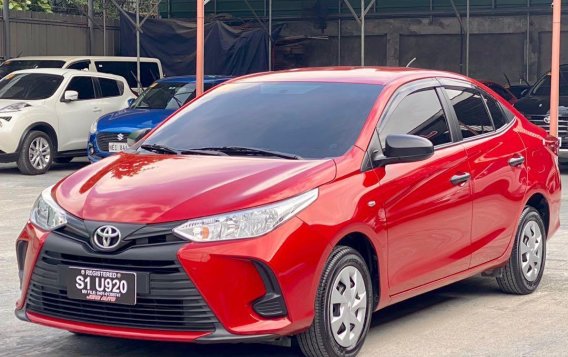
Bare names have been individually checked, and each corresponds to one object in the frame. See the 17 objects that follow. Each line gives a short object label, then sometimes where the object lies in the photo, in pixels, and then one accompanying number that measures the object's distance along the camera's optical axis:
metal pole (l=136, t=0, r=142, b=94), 22.25
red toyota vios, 5.54
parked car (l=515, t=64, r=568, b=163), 17.52
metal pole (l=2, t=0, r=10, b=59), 24.01
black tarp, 28.73
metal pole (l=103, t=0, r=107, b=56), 28.73
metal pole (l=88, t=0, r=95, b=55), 28.41
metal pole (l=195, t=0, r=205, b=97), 17.44
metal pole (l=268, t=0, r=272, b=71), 29.03
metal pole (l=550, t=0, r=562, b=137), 17.16
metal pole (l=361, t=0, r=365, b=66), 23.34
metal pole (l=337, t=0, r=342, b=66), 33.06
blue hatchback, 16.52
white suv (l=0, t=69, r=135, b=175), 17.23
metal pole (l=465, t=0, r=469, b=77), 29.53
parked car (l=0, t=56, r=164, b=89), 21.00
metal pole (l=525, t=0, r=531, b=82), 30.83
